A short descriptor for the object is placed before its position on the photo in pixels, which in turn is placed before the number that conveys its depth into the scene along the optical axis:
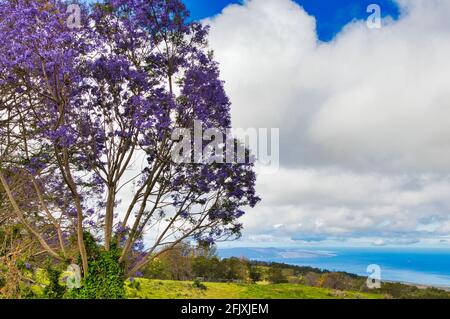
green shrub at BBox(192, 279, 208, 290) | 20.29
